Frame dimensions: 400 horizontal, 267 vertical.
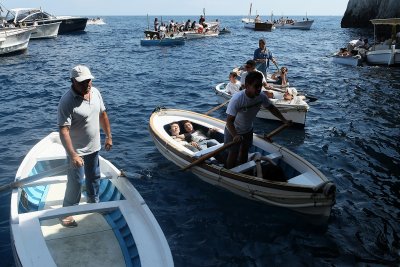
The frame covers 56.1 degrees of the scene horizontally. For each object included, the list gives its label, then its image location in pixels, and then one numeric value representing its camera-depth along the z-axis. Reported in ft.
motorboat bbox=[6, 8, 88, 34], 139.23
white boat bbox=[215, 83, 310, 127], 41.70
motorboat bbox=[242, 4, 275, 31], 211.20
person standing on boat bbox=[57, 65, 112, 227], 17.65
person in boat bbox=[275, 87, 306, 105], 42.27
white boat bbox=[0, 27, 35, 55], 92.84
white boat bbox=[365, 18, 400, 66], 81.97
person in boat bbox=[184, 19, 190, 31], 149.35
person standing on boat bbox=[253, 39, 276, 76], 49.01
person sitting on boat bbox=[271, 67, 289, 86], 50.70
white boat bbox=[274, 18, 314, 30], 229.45
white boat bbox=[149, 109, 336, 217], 23.72
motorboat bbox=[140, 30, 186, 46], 124.77
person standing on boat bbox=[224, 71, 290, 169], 23.57
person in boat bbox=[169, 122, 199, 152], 34.16
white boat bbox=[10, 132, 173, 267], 17.39
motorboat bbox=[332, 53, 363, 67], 86.01
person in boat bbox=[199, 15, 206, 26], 159.65
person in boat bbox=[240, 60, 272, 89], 35.27
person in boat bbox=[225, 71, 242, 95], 46.37
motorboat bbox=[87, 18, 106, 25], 275.12
